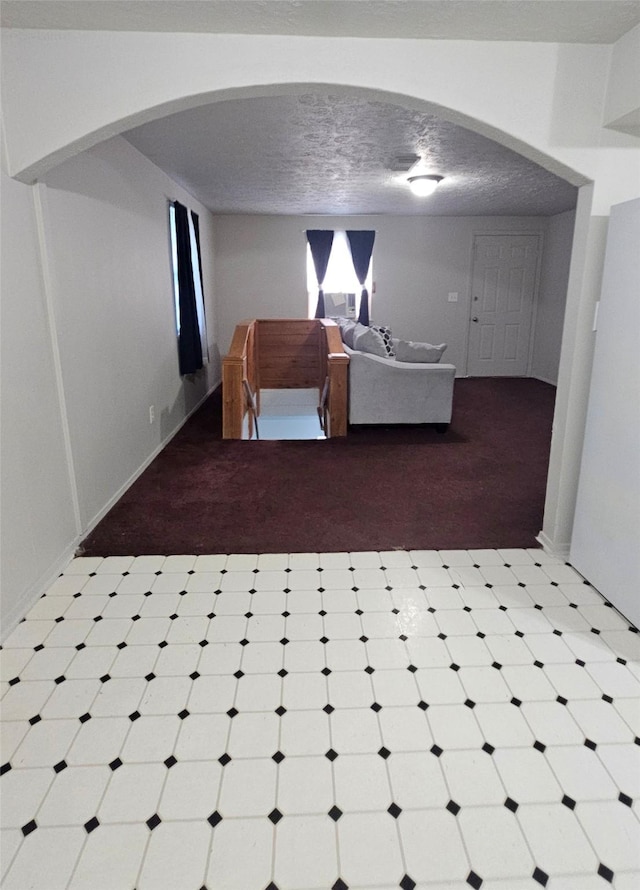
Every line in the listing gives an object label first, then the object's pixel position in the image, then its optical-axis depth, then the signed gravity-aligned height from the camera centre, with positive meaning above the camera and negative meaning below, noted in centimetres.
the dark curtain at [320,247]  739 +73
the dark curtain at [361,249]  740 +70
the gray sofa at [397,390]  469 -79
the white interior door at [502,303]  753 -4
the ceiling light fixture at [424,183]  482 +106
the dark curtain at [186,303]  505 -2
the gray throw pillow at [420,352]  486 -46
